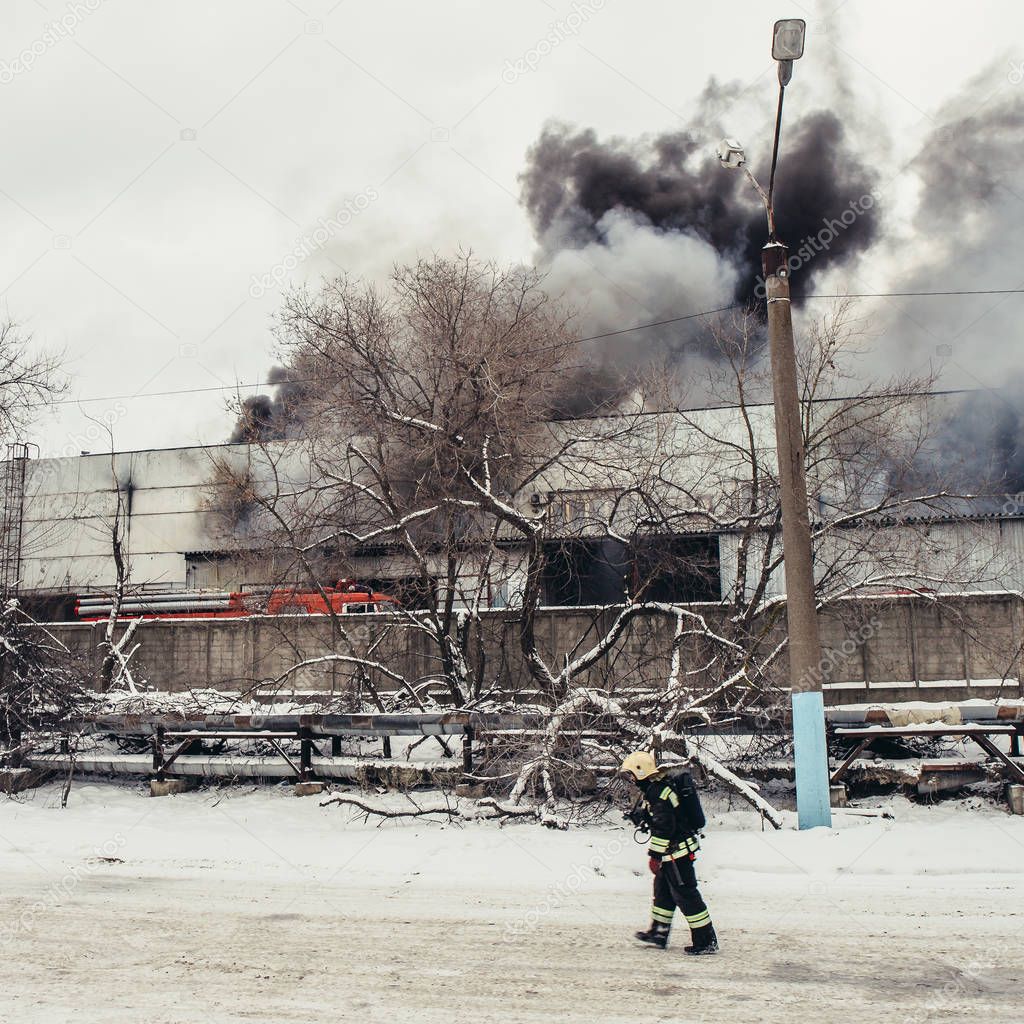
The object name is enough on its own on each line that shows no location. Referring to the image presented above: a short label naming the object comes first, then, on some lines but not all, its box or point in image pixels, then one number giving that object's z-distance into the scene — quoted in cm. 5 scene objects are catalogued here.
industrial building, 2395
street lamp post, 923
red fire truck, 1507
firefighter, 594
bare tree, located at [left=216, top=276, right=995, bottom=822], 1298
